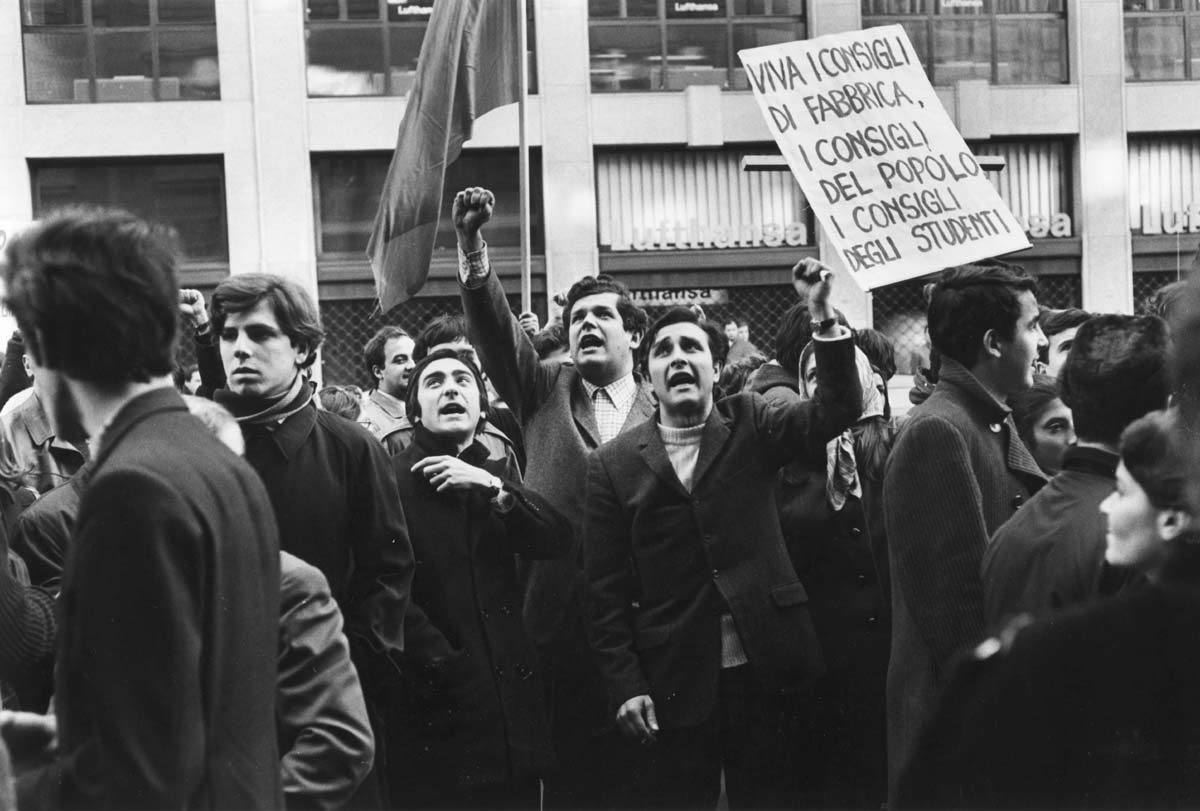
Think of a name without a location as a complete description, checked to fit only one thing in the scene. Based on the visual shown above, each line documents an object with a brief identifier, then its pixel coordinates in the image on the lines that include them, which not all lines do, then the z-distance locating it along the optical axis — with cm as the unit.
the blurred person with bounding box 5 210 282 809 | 224
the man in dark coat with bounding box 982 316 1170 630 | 330
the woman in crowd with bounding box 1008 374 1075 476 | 513
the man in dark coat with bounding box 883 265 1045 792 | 427
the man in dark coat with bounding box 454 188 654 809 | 584
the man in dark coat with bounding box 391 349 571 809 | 525
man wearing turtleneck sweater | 529
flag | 807
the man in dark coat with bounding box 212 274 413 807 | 473
